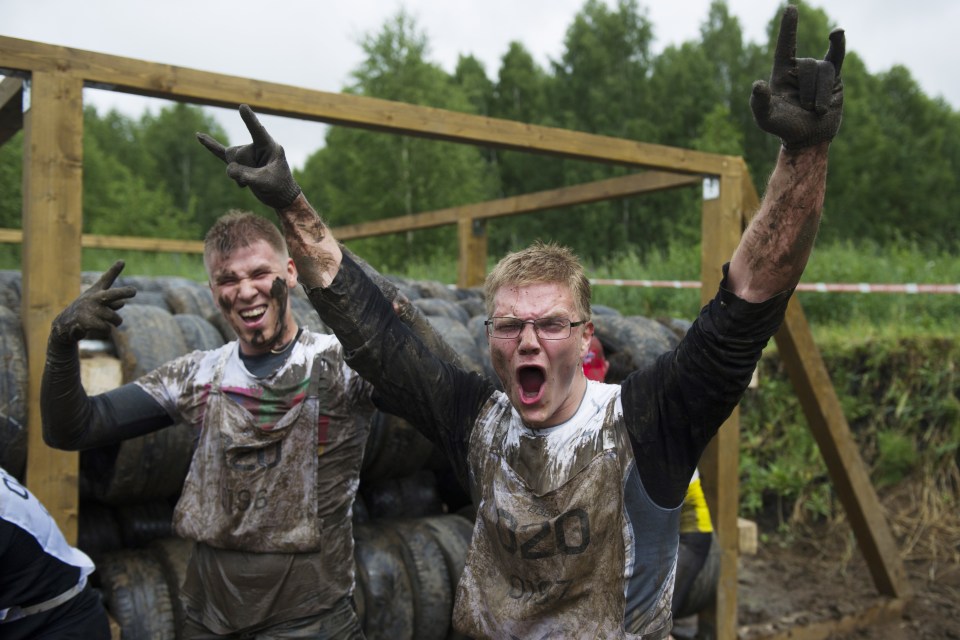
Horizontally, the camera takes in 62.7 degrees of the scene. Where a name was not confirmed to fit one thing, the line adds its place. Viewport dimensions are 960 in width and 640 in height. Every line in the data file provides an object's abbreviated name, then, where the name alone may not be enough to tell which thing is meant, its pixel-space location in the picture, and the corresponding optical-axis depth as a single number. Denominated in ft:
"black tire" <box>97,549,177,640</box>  8.81
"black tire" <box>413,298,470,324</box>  13.95
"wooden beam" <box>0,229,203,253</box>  23.65
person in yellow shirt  9.33
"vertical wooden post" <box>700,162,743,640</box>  12.82
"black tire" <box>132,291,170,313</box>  12.28
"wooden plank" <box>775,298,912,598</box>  14.21
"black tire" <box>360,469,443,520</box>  11.92
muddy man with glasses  4.75
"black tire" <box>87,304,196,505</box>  9.25
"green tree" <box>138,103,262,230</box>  104.99
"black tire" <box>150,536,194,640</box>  9.07
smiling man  7.23
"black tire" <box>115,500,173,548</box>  10.36
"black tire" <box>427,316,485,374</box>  11.43
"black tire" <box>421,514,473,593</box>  10.59
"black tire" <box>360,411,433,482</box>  10.66
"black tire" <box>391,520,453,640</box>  10.30
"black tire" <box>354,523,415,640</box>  9.96
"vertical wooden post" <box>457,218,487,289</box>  21.45
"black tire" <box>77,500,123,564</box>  10.00
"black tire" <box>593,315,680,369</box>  13.46
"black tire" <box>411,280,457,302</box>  17.16
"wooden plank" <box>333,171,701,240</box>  14.85
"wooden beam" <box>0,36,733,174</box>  8.38
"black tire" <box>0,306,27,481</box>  8.28
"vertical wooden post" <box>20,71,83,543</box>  8.11
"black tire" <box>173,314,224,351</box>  10.28
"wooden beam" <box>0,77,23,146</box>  8.53
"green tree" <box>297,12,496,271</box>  62.64
